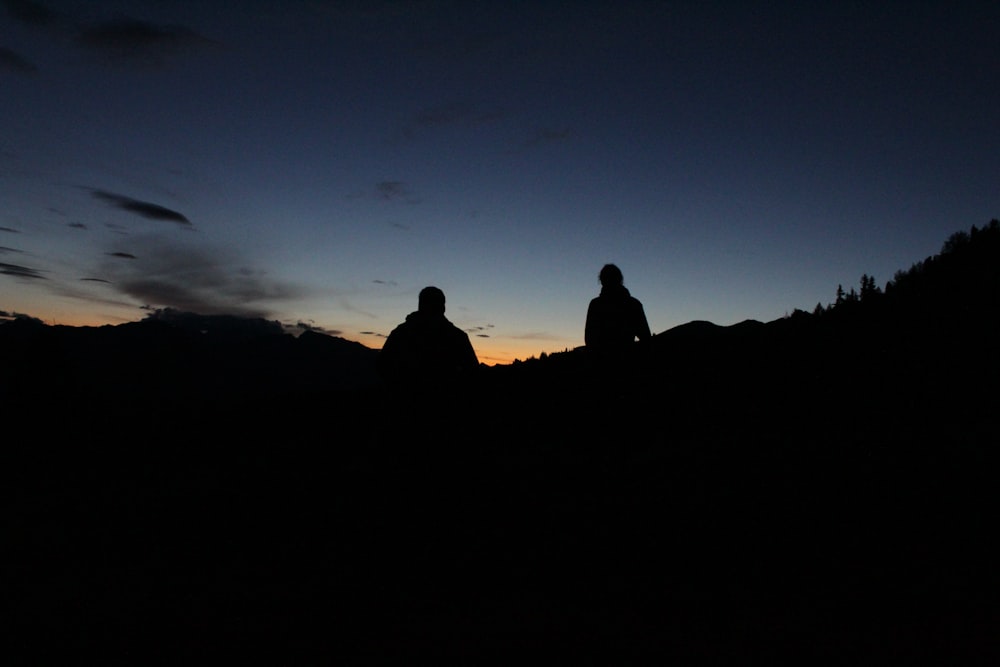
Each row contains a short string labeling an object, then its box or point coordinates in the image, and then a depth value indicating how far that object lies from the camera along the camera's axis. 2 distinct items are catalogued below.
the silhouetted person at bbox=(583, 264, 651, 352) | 7.04
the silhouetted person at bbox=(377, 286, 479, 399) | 4.98
